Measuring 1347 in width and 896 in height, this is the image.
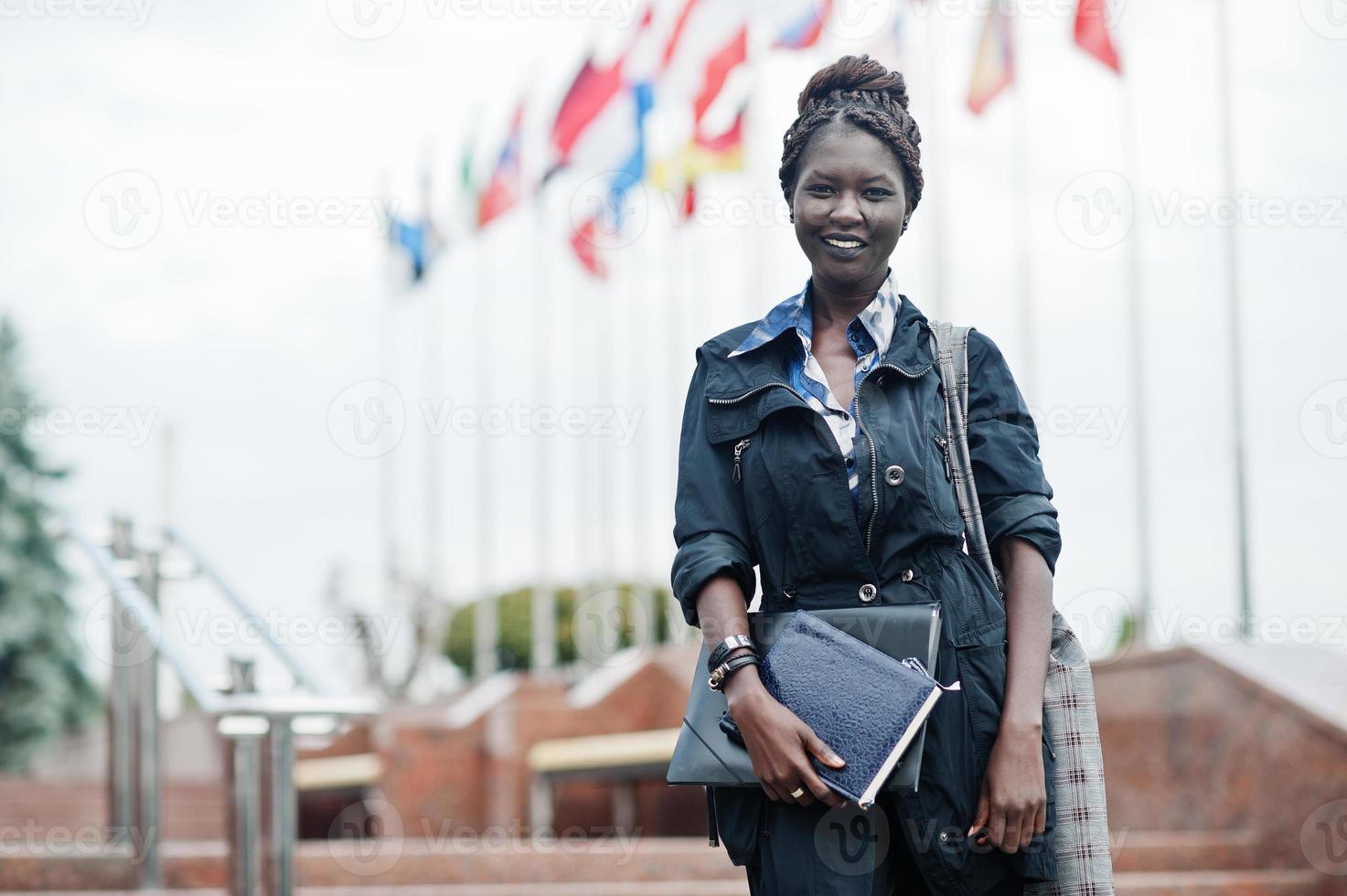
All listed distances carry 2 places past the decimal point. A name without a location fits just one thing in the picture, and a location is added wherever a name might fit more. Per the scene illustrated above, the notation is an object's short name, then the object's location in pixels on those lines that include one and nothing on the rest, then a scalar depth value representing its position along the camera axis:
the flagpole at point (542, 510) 19.28
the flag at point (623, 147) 15.00
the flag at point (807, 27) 12.99
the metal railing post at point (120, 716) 6.93
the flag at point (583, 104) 14.80
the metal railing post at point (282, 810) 5.35
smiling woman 2.12
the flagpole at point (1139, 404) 11.10
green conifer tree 21.59
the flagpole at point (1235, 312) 9.37
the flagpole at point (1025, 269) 12.19
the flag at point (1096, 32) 11.27
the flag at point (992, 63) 12.02
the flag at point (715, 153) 14.63
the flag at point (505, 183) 16.50
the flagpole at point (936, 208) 13.01
